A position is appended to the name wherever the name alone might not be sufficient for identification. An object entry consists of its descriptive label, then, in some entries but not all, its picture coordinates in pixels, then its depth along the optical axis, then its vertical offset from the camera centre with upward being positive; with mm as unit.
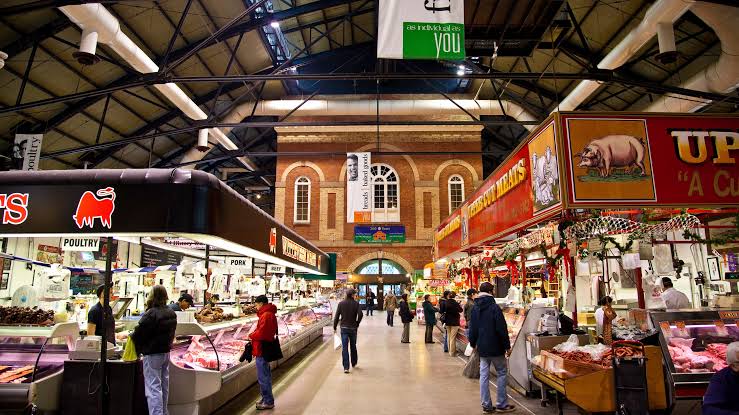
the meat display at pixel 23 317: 6008 -383
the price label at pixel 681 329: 5059 -514
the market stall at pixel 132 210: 4484 +764
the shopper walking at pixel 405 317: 13273 -929
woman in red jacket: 5707 -685
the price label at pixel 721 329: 5211 -530
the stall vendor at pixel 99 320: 5188 -410
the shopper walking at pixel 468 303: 9344 -405
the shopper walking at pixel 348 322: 8406 -681
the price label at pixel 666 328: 4988 -495
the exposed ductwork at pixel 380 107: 20953 +8210
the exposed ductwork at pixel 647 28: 8953 +5311
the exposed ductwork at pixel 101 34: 8609 +5048
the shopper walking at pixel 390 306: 18484 -847
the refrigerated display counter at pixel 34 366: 4016 -755
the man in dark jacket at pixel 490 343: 5656 -749
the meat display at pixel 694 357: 4836 -794
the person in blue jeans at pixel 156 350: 4289 -590
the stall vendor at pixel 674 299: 7184 -263
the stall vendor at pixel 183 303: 6809 -252
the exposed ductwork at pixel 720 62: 9227 +4903
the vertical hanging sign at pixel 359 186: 17484 +3756
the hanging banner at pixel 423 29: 6910 +3845
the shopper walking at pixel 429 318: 13200 -966
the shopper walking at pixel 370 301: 25841 -902
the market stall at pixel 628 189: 5551 +1153
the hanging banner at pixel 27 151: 11656 +3497
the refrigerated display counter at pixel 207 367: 4750 -912
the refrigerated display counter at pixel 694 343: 4750 -669
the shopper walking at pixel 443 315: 10759 -731
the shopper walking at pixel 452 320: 10406 -824
